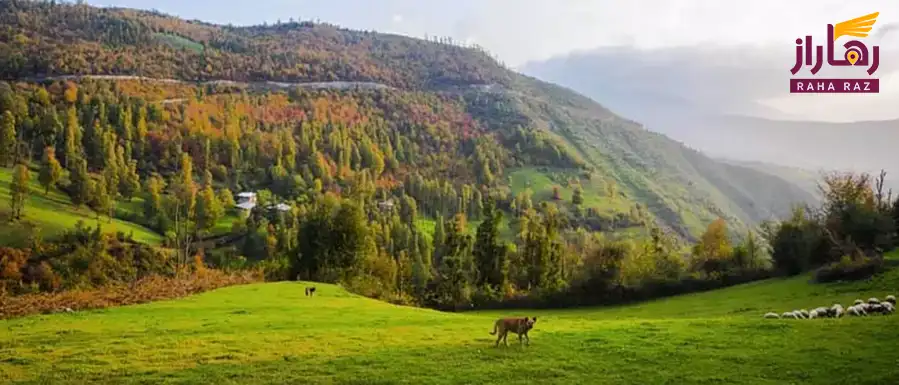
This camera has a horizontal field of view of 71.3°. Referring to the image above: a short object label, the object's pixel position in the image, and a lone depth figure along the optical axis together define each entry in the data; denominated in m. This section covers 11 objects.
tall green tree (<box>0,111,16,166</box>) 149.38
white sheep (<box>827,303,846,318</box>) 26.99
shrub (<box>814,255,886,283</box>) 37.67
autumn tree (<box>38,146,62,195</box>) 140.75
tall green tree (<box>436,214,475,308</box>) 65.56
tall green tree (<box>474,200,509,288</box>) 75.75
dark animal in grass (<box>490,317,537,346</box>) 21.48
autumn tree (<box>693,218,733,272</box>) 58.78
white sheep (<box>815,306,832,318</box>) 27.60
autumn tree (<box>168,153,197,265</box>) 134.65
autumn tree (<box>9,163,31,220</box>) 123.12
